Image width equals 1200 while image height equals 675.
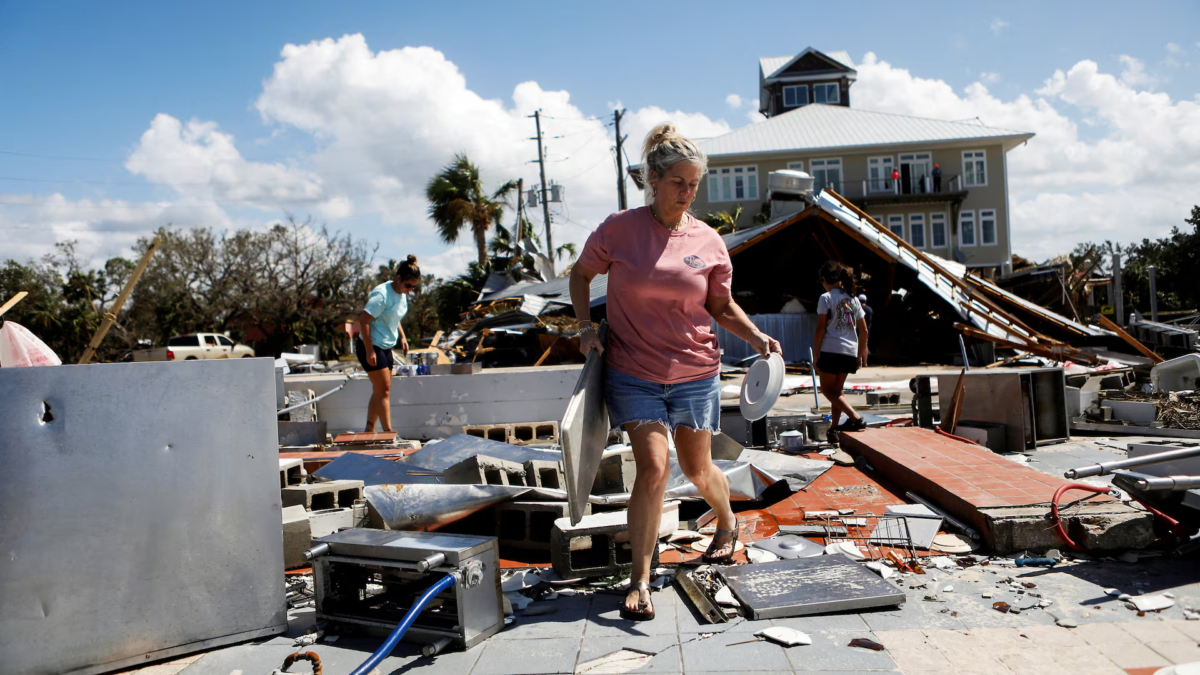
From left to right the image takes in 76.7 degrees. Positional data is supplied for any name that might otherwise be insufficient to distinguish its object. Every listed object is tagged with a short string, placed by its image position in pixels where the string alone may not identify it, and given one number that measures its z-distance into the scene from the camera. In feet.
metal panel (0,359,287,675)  7.91
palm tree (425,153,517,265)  110.83
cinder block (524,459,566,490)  15.25
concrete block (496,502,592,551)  12.29
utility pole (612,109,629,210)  100.48
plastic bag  10.32
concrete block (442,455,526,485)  13.94
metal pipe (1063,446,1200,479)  10.38
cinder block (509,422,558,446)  26.76
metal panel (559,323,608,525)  9.32
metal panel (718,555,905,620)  9.32
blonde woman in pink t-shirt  10.07
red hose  11.16
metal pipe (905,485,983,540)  12.23
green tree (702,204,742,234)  118.42
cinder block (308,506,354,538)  12.53
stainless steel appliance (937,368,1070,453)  20.48
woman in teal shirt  22.89
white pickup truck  89.45
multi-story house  130.41
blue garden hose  7.90
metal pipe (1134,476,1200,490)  10.07
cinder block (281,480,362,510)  13.38
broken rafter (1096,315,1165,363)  36.80
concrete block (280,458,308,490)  16.07
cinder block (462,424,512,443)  26.58
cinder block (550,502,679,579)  10.81
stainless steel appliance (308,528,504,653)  8.63
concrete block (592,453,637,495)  14.83
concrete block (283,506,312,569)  11.51
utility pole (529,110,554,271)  118.42
